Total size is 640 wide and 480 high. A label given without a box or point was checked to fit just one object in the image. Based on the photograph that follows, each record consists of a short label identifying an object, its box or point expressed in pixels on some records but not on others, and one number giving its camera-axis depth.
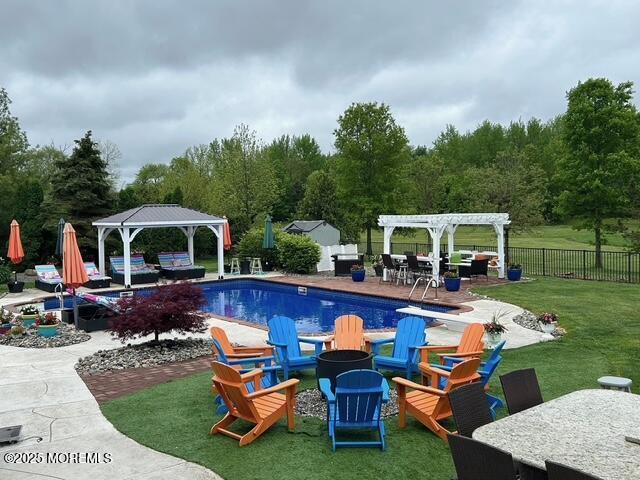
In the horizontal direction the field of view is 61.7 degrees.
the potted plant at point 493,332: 9.24
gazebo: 18.98
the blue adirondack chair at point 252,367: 6.35
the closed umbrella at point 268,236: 21.27
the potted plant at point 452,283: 16.17
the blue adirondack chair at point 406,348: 7.41
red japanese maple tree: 8.91
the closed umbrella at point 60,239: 17.65
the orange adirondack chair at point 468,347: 6.90
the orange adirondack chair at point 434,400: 5.40
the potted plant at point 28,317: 11.79
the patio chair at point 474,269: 17.53
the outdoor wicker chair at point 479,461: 2.96
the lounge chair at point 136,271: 19.83
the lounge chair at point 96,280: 18.80
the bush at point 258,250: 23.34
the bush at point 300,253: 22.00
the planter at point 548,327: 10.07
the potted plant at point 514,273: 17.97
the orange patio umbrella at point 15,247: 17.00
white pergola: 17.23
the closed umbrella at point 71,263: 10.97
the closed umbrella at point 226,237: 21.28
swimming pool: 13.99
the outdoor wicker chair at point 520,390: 4.48
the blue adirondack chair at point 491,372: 5.97
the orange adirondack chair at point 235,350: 7.19
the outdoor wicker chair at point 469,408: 4.03
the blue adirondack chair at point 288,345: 7.57
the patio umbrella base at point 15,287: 17.59
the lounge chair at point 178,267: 20.86
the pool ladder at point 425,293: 14.88
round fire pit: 6.14
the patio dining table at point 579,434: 3.14
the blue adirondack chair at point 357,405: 5.09
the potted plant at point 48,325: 10.72
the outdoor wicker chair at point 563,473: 2.62
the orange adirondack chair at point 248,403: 5.32
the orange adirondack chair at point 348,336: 7.87
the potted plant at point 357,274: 19.11
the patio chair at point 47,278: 17.75
